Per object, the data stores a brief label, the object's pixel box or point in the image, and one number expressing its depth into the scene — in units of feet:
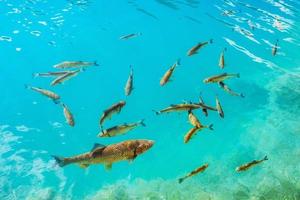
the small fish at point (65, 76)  25.04
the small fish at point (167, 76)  22.33
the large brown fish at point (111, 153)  14.67
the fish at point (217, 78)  23.12
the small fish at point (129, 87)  22.04
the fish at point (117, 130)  17.34
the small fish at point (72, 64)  27.37
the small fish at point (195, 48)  25.86
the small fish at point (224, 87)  23.18
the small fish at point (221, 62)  26.50
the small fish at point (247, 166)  20.43
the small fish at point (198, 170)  18.69
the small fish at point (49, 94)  23.72
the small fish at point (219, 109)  20.95
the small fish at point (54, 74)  26.49
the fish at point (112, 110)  18.41
